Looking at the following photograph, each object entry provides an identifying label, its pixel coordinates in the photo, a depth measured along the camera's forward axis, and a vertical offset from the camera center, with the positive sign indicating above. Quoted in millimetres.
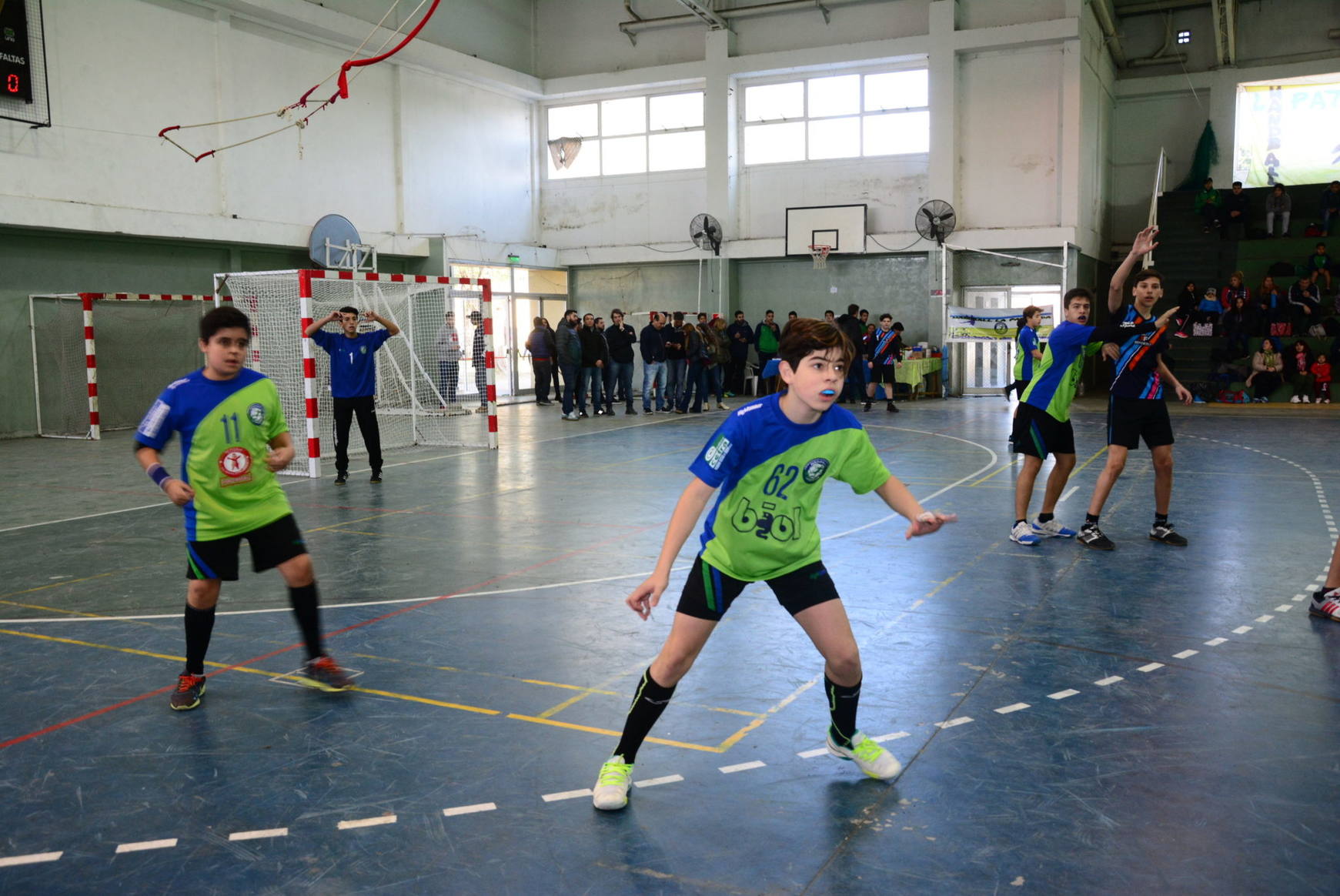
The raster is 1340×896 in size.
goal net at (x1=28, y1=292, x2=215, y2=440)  18125 +40
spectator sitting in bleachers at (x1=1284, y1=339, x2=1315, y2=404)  21891 -807
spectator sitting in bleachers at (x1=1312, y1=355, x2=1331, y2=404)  21688 -942
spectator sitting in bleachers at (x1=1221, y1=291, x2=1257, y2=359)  22625 +209
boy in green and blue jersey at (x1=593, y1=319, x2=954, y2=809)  3500 -555
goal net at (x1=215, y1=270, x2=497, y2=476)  14234 -99
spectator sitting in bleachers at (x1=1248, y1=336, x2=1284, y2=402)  22047 -744
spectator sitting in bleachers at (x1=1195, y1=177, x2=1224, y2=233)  25300 +3084
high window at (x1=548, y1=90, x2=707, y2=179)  27797 +5637
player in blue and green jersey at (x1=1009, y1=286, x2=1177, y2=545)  7739 -503
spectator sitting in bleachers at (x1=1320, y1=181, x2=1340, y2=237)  23812 +2853
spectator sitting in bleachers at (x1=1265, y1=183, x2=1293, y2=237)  24781 +2968
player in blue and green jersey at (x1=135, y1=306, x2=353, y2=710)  4707 -543
